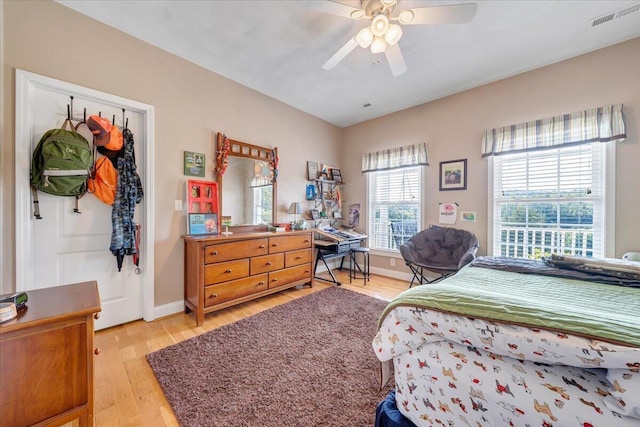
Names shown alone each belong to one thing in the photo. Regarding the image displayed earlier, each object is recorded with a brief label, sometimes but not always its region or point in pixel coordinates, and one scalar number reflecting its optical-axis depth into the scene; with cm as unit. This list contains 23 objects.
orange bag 207
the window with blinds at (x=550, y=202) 243
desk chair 380
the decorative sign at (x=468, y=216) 317
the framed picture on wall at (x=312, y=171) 401
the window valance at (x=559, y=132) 227
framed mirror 289
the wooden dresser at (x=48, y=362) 92
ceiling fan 159
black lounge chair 295
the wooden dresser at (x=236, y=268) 234
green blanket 63
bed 59
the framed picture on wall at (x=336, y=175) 447
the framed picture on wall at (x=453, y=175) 323
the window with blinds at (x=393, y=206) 381
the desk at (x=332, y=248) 359
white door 183
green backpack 180
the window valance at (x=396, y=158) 360
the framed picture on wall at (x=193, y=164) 263
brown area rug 131
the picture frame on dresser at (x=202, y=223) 263
